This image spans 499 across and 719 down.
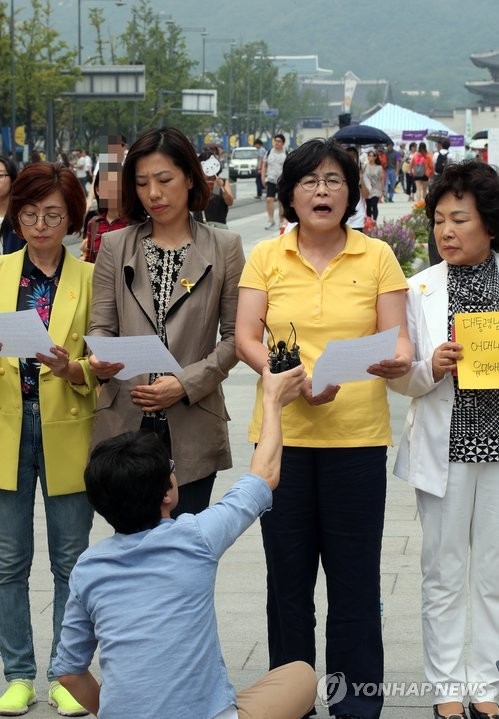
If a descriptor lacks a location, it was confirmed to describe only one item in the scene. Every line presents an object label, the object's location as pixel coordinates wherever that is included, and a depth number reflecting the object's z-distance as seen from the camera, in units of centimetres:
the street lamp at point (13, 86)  4225
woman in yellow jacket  423
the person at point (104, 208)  494
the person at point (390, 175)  4031
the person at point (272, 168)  2533
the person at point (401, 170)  4791
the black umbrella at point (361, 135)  2126
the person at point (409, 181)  4013
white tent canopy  5936
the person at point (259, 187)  4074
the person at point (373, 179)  2462
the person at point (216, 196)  1407
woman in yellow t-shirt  391
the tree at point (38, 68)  4728
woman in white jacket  397
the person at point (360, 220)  1293
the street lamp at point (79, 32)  5217
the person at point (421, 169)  3513
